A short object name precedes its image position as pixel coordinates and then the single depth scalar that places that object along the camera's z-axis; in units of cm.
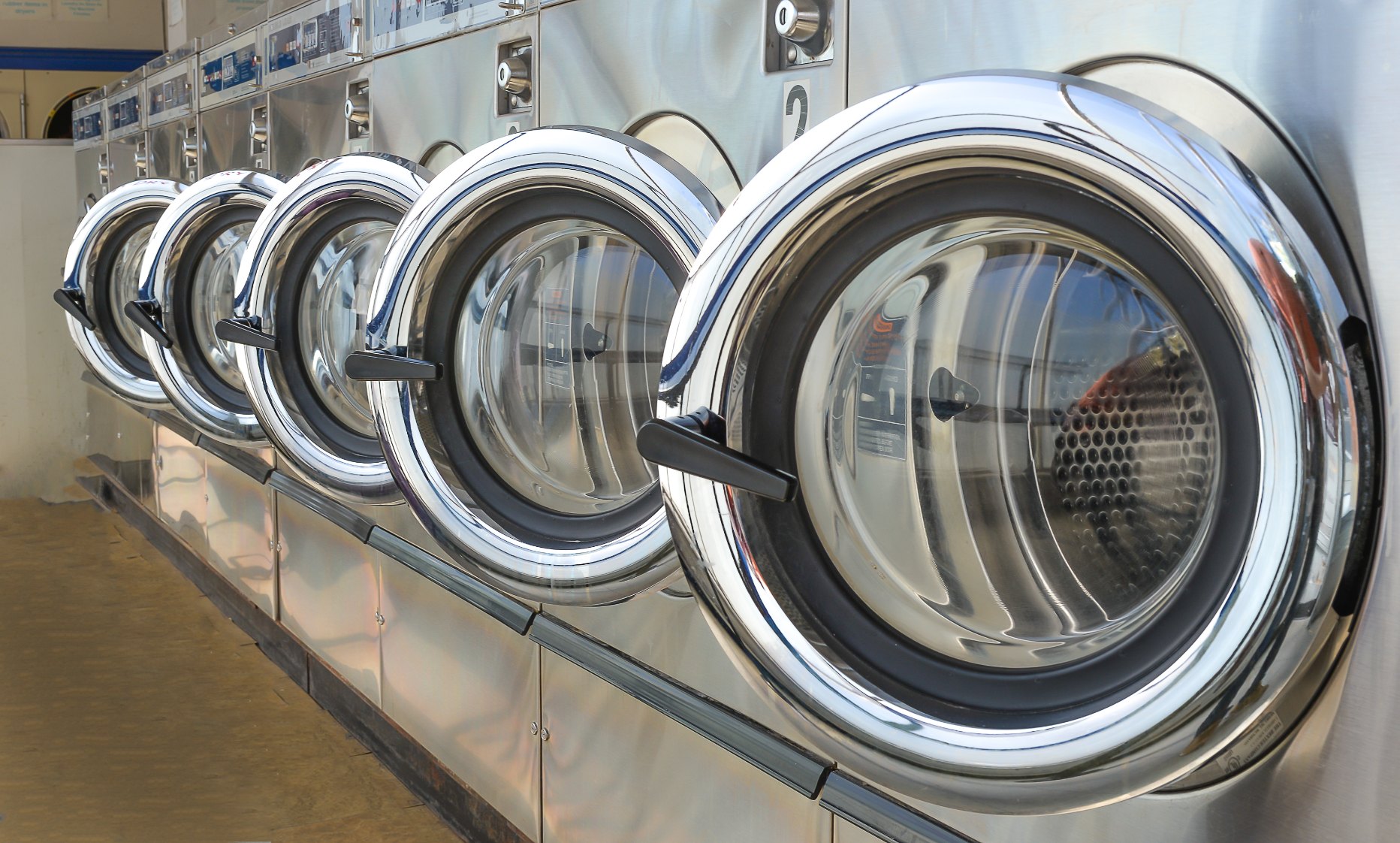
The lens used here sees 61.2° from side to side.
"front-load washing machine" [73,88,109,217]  395
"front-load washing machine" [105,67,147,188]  349
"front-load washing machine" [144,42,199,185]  298
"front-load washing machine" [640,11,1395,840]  69
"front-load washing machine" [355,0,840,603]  122
